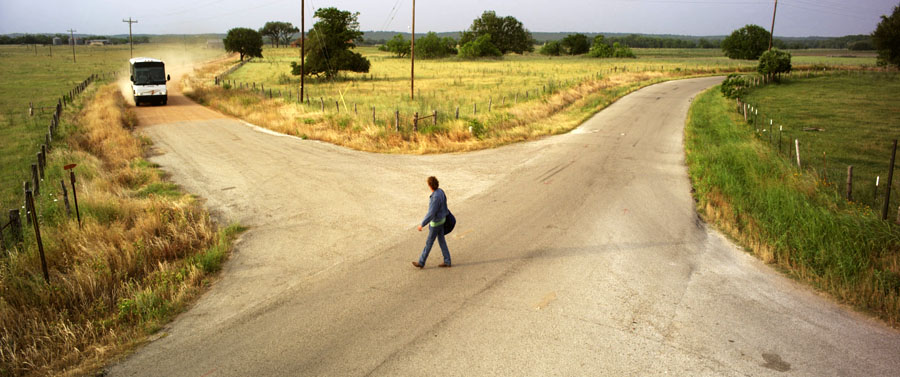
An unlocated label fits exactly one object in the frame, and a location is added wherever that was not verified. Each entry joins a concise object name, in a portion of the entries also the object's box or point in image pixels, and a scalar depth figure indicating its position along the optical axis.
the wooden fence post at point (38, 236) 7.95
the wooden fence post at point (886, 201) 9.64
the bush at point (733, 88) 37.72
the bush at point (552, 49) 147.38
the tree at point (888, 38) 59.81
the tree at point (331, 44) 48.34
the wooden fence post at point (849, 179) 11.44
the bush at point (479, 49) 119.12
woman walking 8.48
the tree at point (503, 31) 147.38
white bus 33.28
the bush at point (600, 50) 130.00
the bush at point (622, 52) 126.88
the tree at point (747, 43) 109.88
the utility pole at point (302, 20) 30.17
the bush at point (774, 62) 52.09
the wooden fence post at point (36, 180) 11.73
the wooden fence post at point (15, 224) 9.24
